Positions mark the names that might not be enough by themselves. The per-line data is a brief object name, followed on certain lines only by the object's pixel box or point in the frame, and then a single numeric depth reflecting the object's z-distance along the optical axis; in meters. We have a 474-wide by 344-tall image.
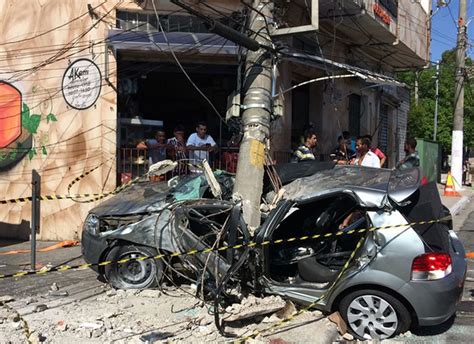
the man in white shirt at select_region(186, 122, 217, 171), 9.40
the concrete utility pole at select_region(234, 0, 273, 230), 6.01
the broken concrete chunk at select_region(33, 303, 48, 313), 5.25
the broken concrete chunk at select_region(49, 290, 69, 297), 5.95
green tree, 41.81
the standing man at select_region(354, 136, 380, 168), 8.85
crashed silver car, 4.45
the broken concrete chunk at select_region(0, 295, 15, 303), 5.61
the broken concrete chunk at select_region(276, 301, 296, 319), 4.88
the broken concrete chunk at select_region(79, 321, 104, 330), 4.68
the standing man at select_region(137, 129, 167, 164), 9.56
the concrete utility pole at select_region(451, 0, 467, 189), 18.80
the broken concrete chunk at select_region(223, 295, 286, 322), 4.77
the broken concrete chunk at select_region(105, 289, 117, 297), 5.73
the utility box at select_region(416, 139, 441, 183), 20.95
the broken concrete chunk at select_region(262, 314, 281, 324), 4.83
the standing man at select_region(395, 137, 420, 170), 5.89
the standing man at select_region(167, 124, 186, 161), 9.38
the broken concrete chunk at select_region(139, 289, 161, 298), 5.57
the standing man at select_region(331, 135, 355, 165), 11.34
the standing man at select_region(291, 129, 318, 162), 8.15
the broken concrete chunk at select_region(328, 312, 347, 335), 4.63
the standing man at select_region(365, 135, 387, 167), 9.52
